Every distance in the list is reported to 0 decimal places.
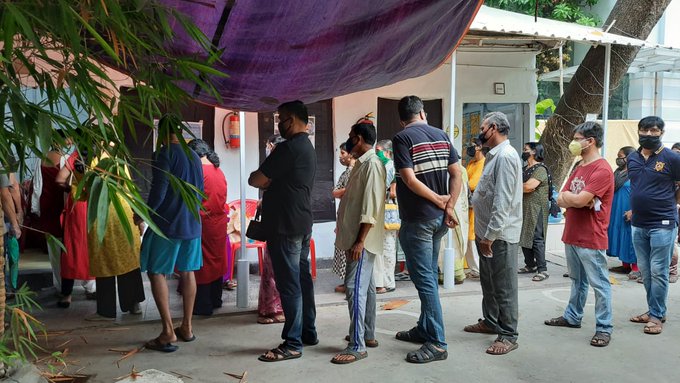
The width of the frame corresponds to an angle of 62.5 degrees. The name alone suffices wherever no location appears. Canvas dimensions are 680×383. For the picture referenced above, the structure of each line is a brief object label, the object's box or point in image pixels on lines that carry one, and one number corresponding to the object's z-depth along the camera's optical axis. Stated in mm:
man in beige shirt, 3855
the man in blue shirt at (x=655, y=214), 4598
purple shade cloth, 3217
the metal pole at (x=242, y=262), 5230
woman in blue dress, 6781
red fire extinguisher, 6730
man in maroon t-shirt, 4316
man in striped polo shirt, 3943
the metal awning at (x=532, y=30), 5809
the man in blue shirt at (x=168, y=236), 3984
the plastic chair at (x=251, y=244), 5867
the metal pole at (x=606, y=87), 6715
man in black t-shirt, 3902
